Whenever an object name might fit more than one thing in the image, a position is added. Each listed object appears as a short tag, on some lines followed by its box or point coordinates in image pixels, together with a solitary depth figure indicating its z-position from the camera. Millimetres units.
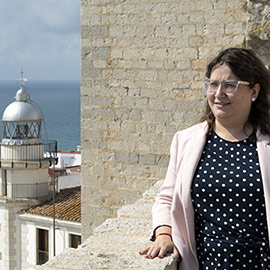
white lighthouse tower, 21141
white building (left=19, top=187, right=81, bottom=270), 18859
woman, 2342
